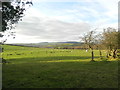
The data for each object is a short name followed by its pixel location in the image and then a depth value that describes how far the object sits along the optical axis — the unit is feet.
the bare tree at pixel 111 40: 112.36
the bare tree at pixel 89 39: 104.88
